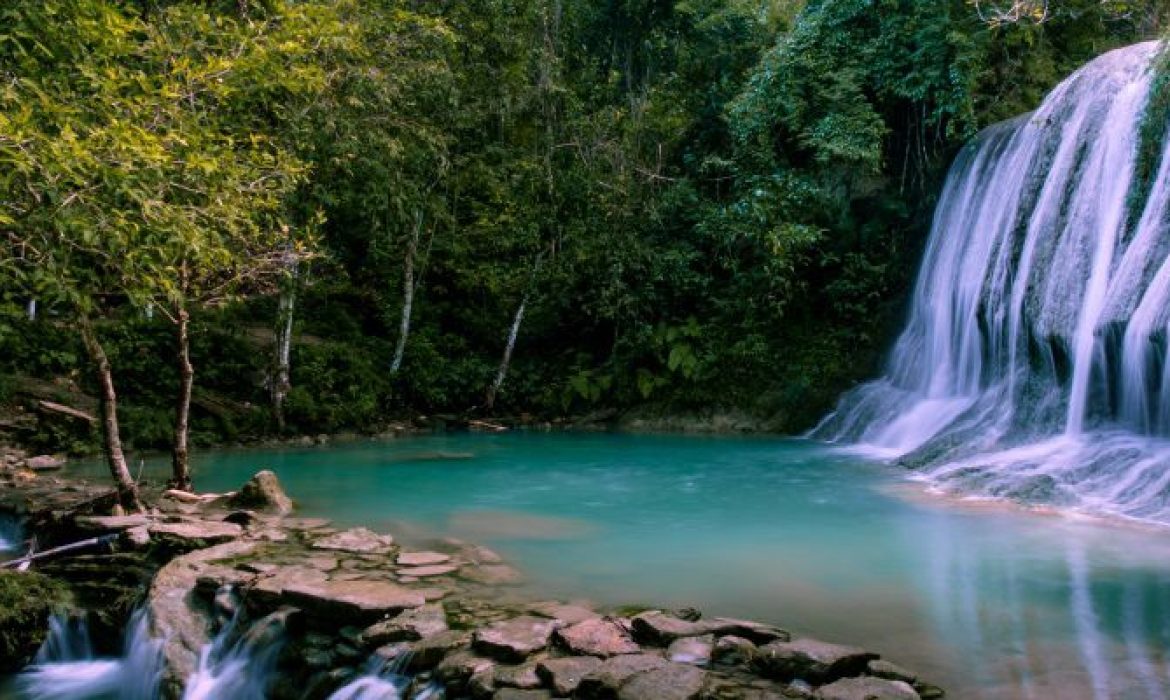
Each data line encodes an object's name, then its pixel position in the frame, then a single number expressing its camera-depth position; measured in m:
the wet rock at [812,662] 4.17
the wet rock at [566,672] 4.07
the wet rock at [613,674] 4.01
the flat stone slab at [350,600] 5.12
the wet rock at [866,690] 3.90
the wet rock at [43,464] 10.74
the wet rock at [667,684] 3.92
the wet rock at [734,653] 4.36
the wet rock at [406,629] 4.85
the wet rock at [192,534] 6.65
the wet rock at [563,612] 5.03
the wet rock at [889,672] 4.18
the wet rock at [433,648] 4.60
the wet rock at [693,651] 4.36
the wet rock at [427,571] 5.97
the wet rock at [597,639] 4.45
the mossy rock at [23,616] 6.13
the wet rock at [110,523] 6.95
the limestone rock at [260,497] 8.07
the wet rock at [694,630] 4.61
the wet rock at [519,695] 4.03
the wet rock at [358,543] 6.60
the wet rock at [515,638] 4.46
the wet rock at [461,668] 4.35
